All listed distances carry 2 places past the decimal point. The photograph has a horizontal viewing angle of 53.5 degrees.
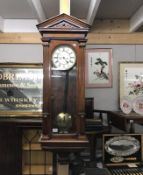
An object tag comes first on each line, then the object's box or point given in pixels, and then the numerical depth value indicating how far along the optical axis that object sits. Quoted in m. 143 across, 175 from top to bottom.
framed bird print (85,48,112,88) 2.01
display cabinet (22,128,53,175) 1.95
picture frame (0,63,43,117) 1.98
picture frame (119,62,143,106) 2.01
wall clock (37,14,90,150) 1.22
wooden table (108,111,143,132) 1.48
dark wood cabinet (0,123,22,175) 1.81
